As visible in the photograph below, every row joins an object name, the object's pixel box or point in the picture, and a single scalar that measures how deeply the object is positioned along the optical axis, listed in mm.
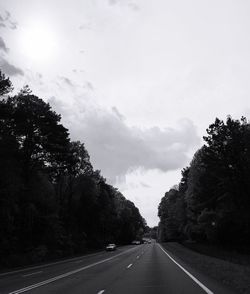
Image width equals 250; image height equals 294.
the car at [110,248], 72800
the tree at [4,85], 40566
